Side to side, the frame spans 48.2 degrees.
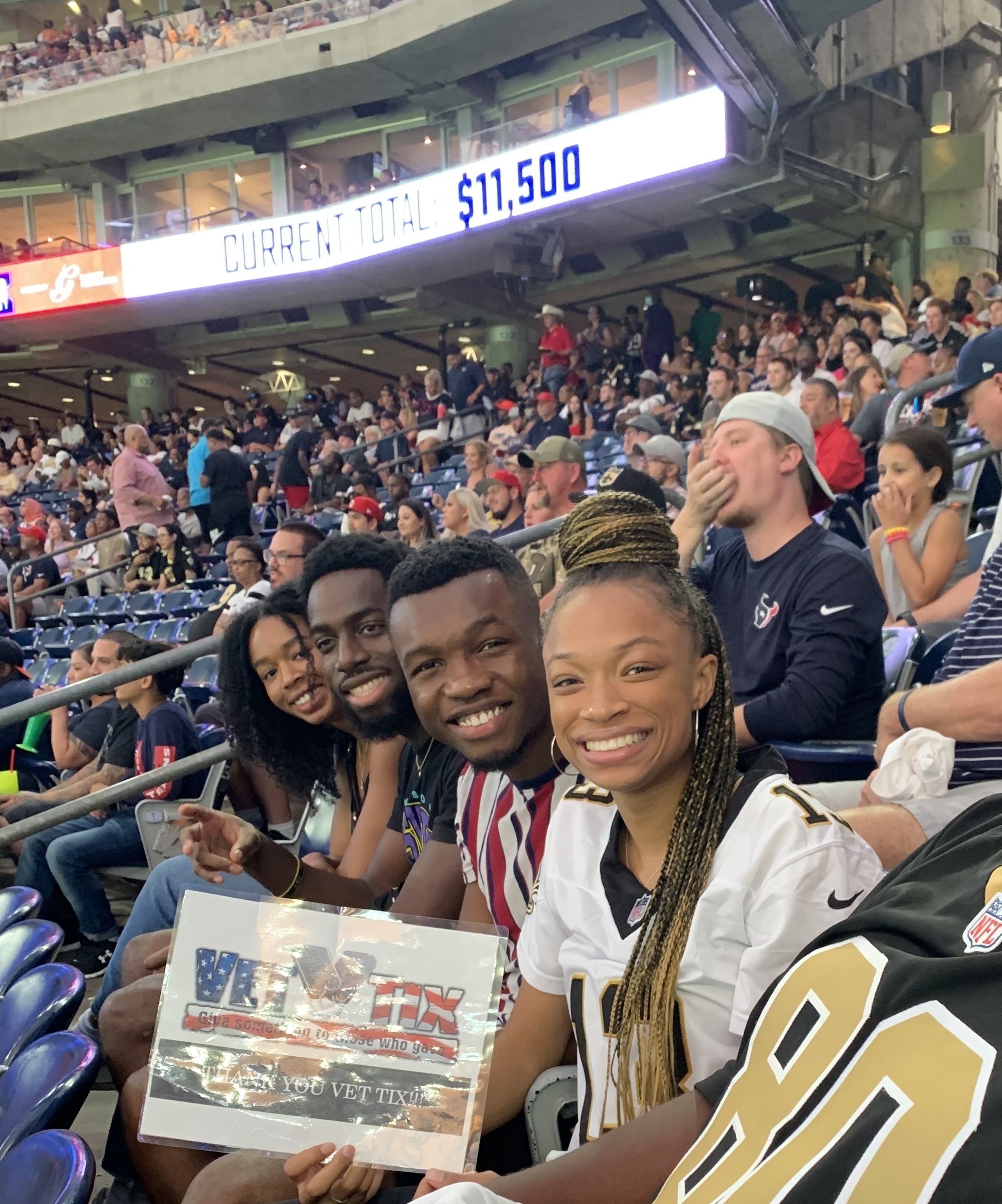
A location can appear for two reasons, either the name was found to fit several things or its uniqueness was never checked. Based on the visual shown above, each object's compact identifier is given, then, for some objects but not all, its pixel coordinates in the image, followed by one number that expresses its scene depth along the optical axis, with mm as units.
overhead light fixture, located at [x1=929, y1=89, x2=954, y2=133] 13984
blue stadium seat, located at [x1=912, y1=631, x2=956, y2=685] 2777
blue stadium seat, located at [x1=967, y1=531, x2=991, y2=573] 3688
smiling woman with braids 1280
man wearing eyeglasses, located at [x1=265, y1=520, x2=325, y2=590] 4656
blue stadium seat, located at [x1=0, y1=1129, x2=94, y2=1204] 1297
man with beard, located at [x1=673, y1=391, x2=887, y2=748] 2510
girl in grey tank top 3549
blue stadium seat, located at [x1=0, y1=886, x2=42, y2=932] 2580
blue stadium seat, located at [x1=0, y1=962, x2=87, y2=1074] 1904
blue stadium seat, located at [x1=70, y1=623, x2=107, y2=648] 8538
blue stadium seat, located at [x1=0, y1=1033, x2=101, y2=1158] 1565
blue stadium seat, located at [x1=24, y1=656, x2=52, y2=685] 7969
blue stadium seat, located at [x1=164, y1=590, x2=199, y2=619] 8688
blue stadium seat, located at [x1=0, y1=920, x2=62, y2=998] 2197
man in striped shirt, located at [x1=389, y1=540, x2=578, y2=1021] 1795
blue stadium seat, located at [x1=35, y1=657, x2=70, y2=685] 7559
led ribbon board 12125
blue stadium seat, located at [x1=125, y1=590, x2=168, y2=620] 8906
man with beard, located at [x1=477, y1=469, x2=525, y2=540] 6141
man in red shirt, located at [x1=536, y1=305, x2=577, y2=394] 12898
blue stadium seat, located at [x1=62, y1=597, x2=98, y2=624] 9609
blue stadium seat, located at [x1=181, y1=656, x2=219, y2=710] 6164
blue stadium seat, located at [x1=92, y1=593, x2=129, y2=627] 9188
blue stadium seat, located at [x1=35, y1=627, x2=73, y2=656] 8828
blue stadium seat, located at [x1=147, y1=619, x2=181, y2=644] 7926
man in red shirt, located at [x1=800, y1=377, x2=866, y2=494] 5496
